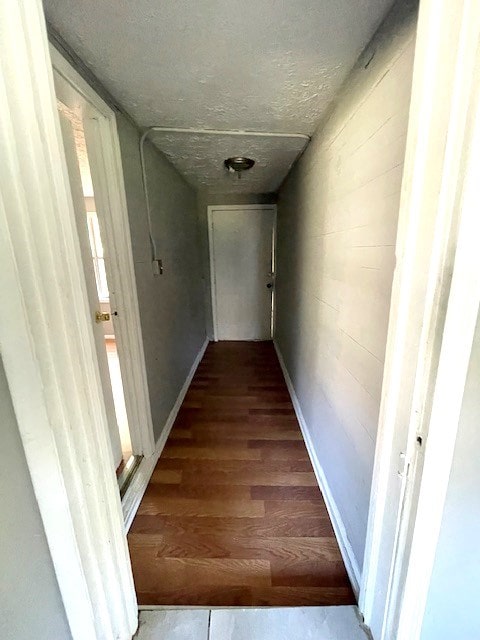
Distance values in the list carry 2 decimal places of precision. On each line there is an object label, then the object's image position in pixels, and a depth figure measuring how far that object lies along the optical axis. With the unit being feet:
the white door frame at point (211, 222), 11.86
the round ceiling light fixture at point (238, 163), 7.14
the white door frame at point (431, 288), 1.66
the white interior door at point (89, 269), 4.33
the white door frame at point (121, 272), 4.37
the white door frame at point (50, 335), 1.82
